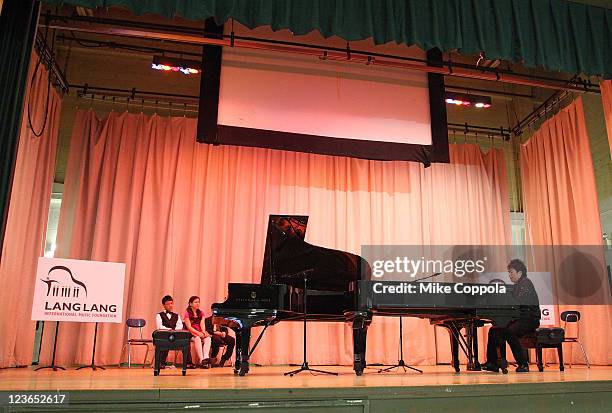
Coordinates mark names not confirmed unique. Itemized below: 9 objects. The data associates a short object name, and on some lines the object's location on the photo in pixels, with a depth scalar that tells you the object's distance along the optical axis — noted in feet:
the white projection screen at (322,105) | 20.63
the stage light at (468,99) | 27.99
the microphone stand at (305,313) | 17.41
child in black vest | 23.38
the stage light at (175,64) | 25.63
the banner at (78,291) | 19.57
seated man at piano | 18.20
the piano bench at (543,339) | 19.75
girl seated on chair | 24.32
